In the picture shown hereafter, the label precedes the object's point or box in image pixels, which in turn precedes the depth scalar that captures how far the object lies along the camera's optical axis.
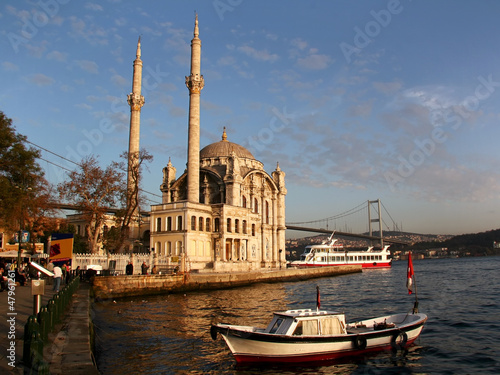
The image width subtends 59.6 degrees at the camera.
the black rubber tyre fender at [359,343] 12.59
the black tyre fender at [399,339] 13.45
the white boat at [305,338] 11.74
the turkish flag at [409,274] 15.55
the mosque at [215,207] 43.66
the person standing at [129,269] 27.44
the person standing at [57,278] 19.24
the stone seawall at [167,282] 25.16
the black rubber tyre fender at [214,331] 12.03
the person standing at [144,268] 28.66
